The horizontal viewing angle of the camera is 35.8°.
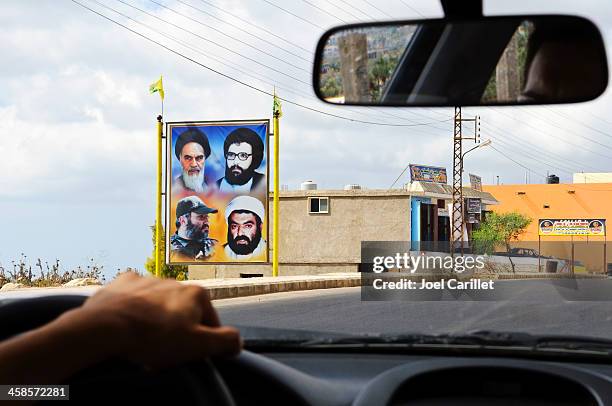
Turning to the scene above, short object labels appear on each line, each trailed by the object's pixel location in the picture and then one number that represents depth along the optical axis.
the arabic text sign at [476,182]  68.69
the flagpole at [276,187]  30.06
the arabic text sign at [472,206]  59.56
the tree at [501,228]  64.06
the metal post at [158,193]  31.55
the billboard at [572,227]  70.81
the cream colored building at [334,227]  48.97
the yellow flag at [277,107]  29.68
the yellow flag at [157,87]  32.47
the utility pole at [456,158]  49.63
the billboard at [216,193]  31.95
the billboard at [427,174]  59.78
